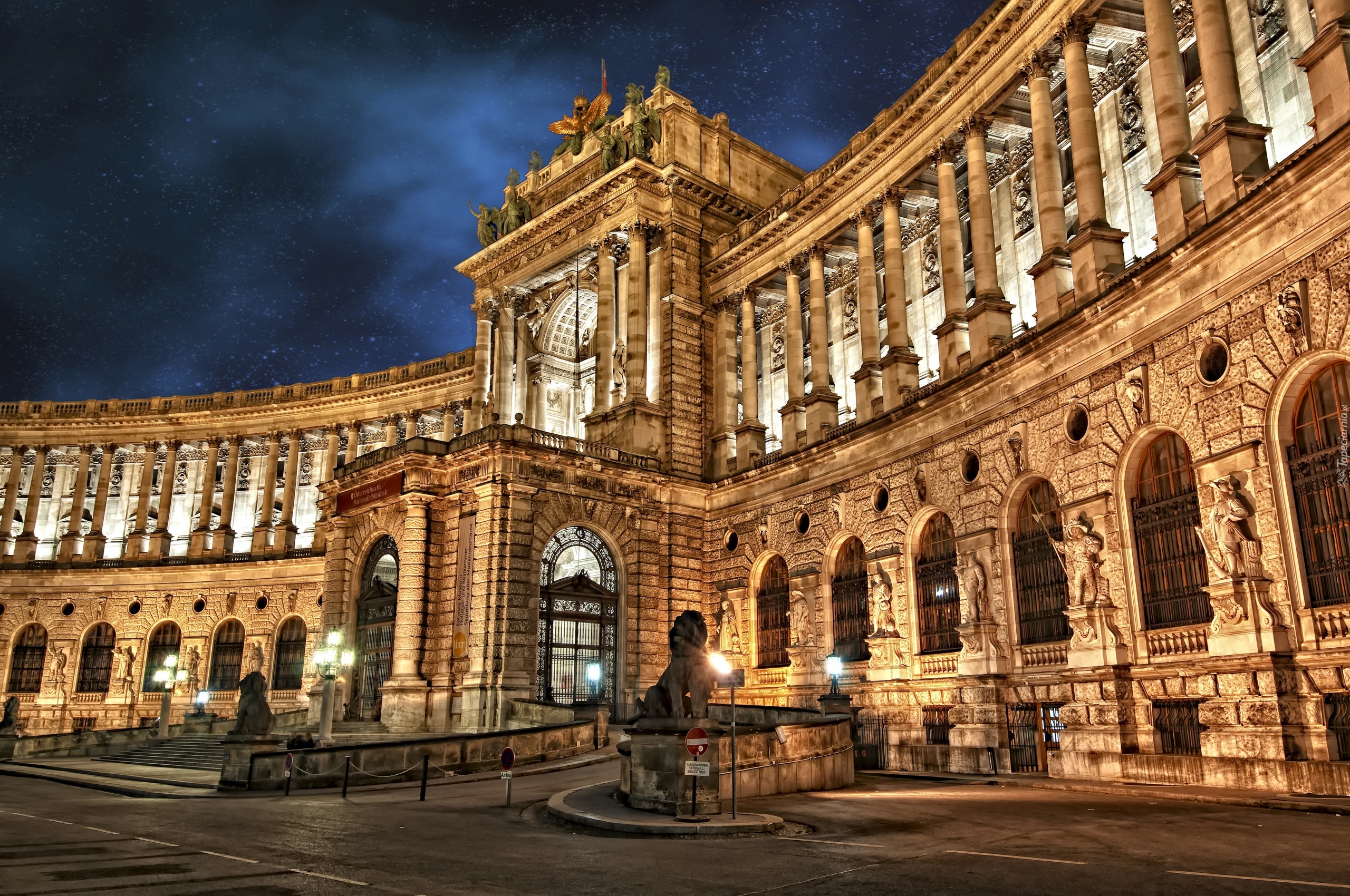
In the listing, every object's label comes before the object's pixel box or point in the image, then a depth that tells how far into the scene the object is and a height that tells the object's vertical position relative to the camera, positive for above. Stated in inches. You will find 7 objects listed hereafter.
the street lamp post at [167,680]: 1536.7 +22.5
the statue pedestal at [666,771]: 640.4 -52.6
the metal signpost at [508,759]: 730.8 -49.5
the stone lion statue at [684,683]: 681.0 +4.3
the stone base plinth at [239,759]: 936.9 -60.5
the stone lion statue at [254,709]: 997.2 -15.6
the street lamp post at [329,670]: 1122.0 +25.5
